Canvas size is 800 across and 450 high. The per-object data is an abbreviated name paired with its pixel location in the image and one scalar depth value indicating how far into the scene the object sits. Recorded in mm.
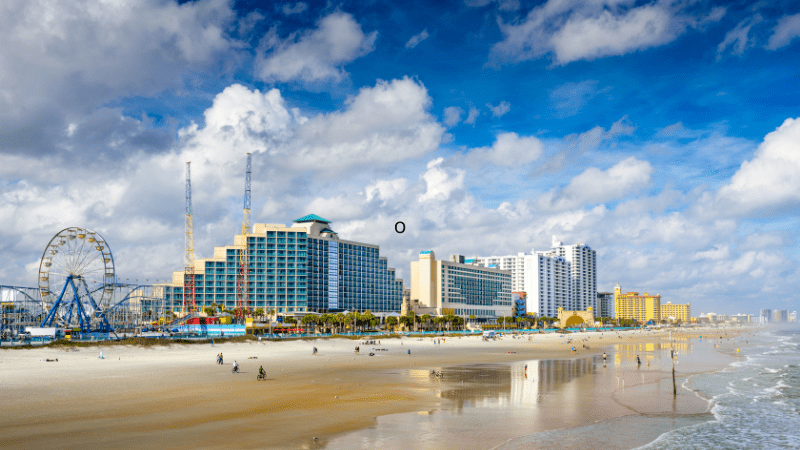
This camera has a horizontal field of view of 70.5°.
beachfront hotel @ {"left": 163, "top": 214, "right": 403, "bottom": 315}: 197375
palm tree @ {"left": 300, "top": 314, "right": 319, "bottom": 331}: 165875
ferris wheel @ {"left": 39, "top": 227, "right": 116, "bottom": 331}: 104000
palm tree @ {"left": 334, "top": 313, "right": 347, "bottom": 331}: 161000
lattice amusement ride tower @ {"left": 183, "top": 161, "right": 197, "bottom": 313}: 193750
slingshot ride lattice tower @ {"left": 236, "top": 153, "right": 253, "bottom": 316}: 196212
